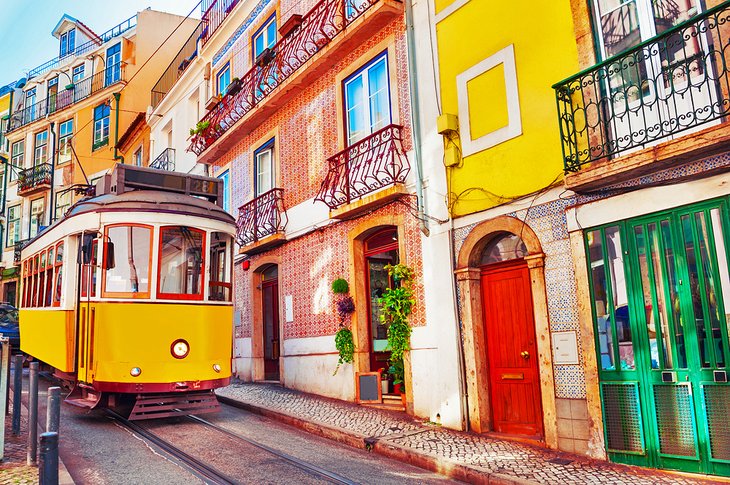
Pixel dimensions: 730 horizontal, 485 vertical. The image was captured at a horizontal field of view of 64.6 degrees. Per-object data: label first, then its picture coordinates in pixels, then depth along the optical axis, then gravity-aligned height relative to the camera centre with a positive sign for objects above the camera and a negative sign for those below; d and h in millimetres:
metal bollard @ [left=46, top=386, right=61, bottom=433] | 4641 -496
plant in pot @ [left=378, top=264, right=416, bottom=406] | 9000 +302
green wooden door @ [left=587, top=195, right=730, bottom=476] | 5293 -242
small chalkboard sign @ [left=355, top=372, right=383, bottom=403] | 9695 -962
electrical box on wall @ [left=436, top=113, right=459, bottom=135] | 8211 +2853
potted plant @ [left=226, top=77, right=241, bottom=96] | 14211 +6164
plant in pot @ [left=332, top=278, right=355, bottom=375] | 10219 +136
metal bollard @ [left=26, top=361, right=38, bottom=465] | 5730 -676
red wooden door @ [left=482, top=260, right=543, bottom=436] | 7242 -350
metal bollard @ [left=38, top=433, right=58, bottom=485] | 3453 -667
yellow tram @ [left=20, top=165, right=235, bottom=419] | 7547 +622
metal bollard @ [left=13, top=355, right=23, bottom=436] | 7109 -582
